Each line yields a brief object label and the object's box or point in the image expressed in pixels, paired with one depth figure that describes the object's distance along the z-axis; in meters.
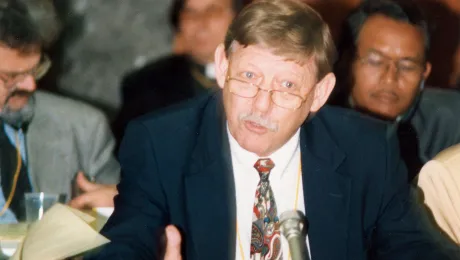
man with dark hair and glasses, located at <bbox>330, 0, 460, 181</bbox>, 4.69
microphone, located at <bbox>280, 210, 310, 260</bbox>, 2.03
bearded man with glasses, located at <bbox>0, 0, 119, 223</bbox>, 4.03
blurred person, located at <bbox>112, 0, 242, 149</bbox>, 4.81
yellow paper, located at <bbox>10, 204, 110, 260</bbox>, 2.50
